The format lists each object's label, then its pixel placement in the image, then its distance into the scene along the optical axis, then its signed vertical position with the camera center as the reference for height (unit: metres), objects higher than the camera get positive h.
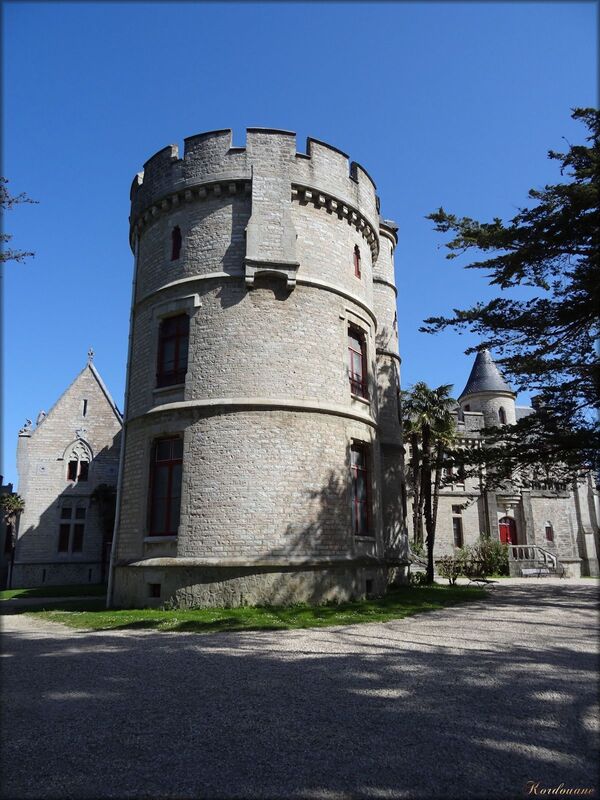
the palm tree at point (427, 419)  24.66 +5.31
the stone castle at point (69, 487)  27.50 +2.56
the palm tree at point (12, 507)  27.06 +1.43
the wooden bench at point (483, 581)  21.28 -1.71
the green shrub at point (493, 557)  27.50 -0.95
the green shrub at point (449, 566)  23.88 -1.31
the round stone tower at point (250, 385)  12.61 +3.83
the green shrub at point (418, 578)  21.63 -1.64
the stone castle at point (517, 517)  33.84 +1.30
